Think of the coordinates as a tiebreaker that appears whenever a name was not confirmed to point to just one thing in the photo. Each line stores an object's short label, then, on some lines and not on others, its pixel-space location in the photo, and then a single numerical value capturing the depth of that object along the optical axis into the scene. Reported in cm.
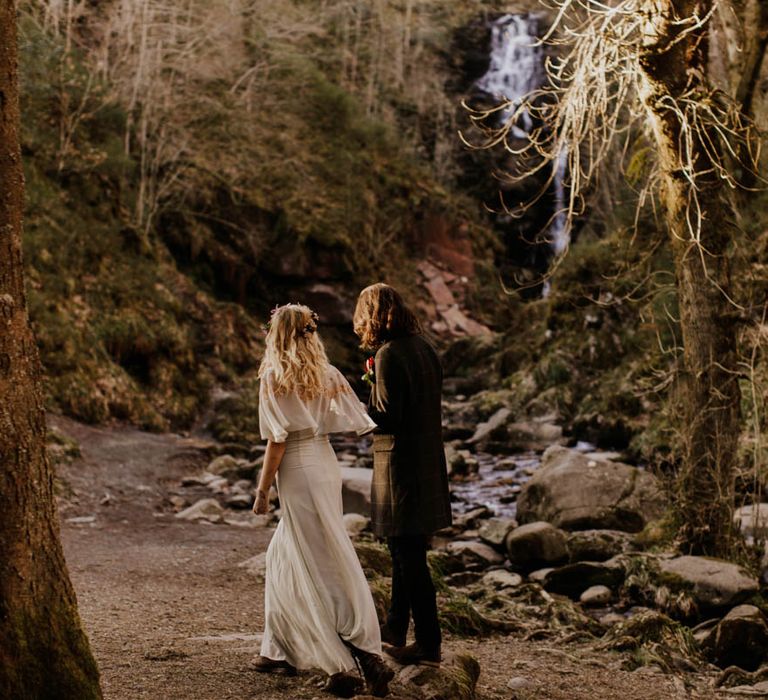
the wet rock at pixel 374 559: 719
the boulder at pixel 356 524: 1005
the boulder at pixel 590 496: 1031
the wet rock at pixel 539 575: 862
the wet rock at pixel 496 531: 994
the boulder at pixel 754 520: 813
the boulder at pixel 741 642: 648
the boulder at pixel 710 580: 724
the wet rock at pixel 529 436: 1739
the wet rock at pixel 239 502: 1234
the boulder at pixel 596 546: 899
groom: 441
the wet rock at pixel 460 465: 1472
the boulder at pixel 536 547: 916
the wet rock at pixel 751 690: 586
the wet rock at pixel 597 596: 803
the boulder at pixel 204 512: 1136
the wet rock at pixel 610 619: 743
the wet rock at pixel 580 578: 830
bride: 418
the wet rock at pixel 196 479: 1350
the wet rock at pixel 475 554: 942
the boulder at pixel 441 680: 428
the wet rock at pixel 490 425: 1806
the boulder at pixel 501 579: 850
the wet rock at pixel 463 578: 870
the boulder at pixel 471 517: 1127
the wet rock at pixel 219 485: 1318
